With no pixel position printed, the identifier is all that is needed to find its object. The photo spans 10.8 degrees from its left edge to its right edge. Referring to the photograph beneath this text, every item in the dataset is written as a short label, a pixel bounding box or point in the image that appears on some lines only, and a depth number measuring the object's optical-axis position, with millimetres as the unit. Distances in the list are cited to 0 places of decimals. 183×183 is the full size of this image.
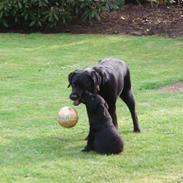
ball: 11947
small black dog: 11316
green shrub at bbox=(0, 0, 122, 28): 30127
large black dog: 11449
